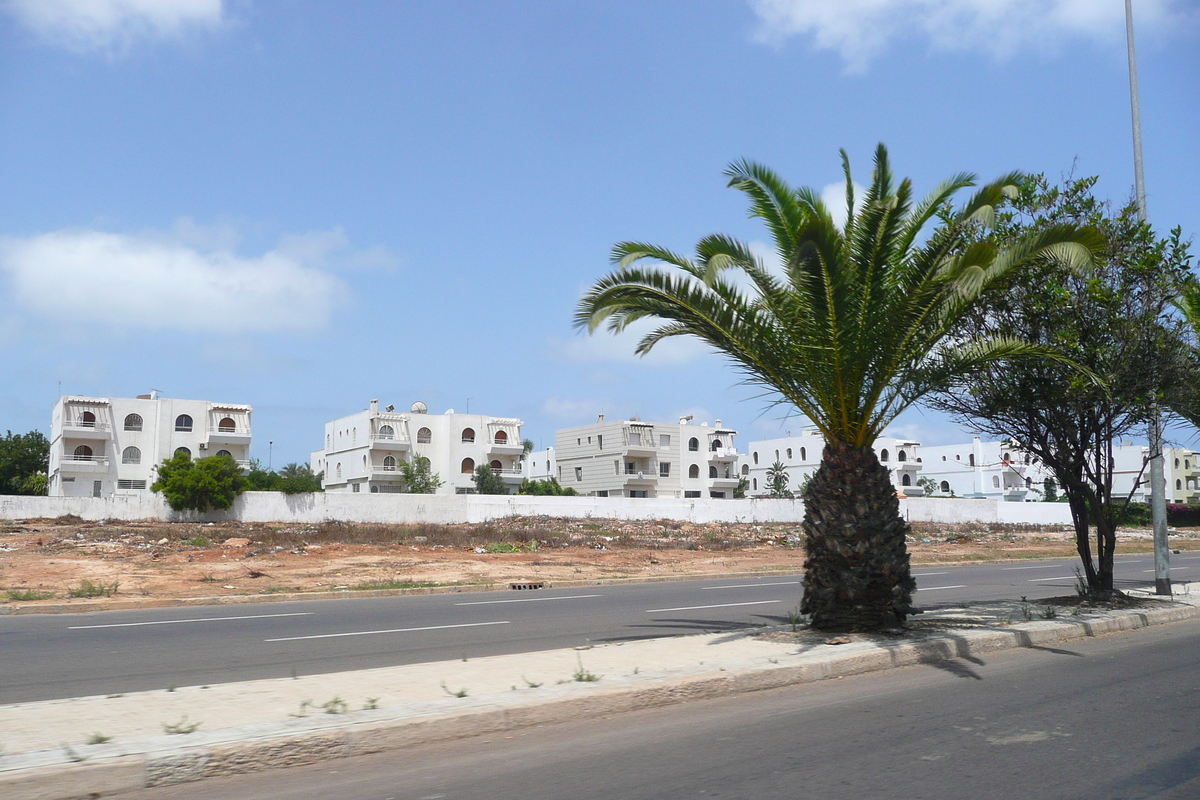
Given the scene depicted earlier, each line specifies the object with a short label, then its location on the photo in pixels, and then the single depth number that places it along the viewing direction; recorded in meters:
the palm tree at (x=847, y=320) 9.81
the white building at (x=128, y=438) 70.38
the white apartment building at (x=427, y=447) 84.69
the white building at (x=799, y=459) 108.19
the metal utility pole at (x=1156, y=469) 13.77
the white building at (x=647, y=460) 89.25
